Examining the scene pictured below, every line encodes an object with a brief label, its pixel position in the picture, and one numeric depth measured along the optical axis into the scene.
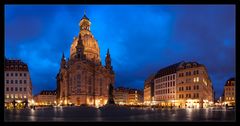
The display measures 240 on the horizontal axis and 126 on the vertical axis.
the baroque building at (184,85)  57.70
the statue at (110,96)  38.65
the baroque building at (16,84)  54.95
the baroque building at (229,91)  87.26
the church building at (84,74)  83.69
